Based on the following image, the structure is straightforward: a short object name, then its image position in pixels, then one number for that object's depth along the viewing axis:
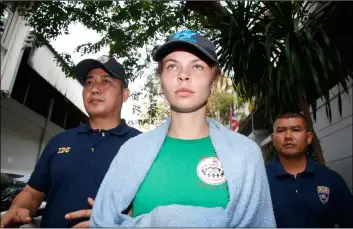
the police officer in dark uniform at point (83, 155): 1.76
